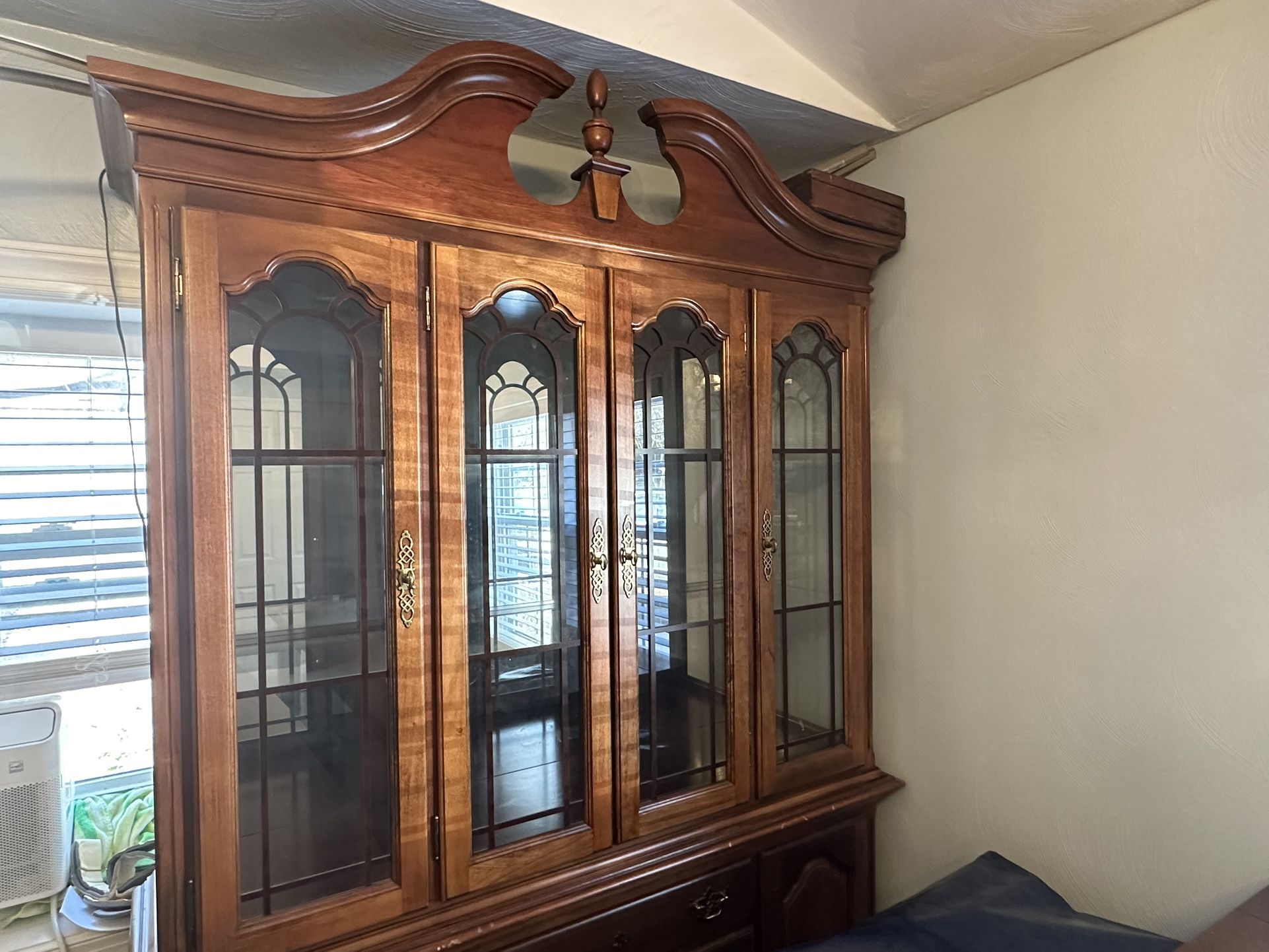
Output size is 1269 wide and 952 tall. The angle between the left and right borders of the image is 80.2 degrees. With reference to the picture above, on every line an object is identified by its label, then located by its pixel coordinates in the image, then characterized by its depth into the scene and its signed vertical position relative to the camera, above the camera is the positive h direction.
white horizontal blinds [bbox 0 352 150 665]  1.44 -0.05
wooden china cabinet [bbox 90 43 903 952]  1.07 -0.09
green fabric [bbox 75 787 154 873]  1.50 -0.71
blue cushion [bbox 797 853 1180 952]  1.23 -0.80
